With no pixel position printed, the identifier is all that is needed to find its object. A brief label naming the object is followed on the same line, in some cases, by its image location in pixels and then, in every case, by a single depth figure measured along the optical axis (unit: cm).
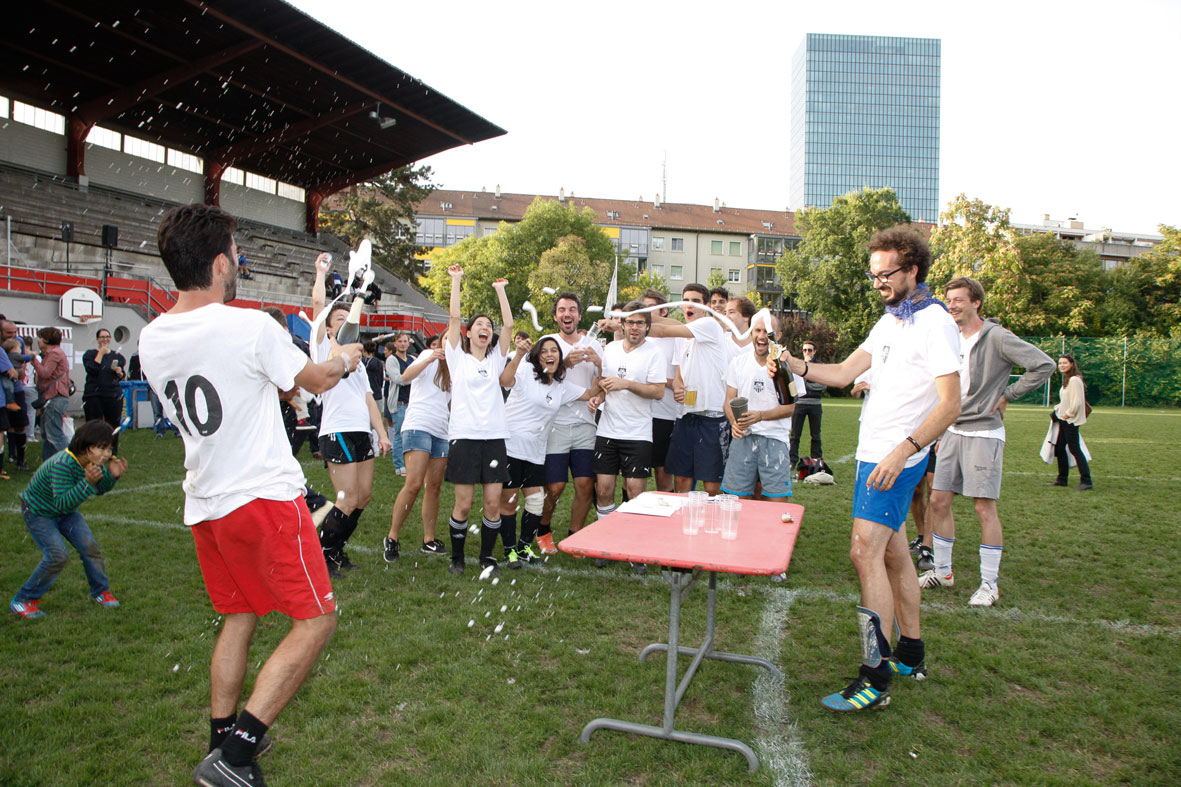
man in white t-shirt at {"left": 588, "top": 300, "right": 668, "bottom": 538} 575
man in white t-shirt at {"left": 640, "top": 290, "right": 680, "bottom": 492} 639
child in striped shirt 437
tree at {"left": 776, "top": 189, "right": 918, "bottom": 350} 5031
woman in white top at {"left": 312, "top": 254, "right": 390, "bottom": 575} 544
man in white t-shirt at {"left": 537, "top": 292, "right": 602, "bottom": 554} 609
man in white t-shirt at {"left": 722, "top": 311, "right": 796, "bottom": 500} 571
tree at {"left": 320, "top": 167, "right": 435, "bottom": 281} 4666
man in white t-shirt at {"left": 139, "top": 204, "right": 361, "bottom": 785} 252
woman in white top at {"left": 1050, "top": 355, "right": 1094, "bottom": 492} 999
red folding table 283
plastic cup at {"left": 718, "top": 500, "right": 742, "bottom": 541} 337
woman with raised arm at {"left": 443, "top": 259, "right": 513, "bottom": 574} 542
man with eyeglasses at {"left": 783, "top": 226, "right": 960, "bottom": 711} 333
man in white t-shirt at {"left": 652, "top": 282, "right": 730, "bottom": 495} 597
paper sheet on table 378
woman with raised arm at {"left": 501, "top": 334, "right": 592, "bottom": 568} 591
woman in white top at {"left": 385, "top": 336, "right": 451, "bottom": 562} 605
